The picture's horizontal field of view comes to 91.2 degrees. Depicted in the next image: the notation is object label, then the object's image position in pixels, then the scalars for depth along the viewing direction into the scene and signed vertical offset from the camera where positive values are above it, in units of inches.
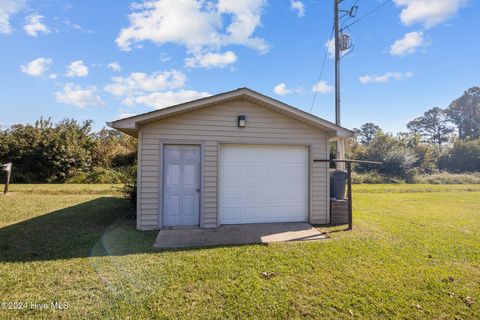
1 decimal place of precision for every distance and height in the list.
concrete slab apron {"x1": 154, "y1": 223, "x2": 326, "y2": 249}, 188.5 -57.6
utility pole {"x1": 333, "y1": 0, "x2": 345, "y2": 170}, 399.9 +196.4
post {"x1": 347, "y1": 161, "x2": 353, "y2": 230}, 231.0 -26.7
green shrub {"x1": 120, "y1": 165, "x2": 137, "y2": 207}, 283.1 -24.6
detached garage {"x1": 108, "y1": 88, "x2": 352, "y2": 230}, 218.2 +7.0
